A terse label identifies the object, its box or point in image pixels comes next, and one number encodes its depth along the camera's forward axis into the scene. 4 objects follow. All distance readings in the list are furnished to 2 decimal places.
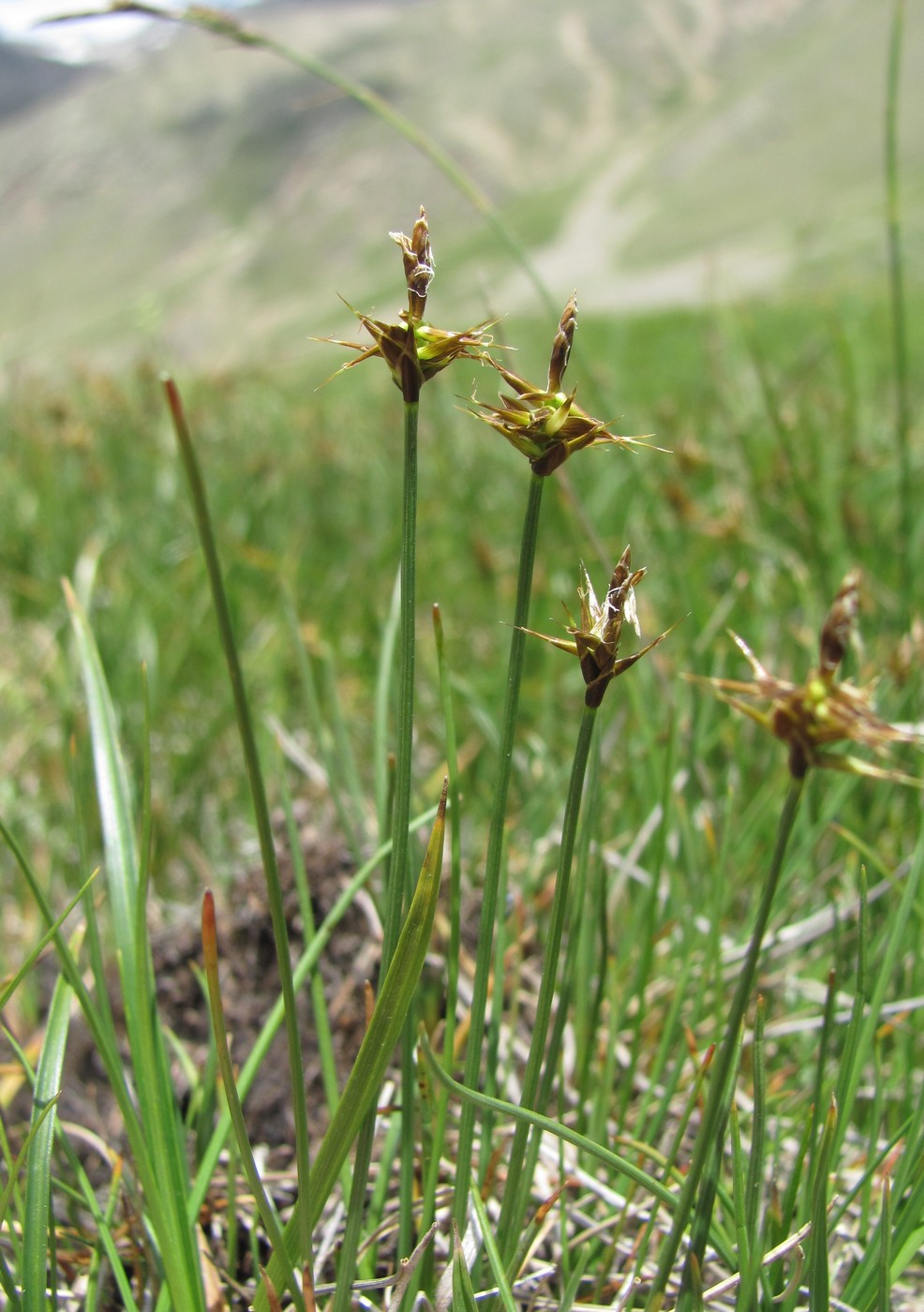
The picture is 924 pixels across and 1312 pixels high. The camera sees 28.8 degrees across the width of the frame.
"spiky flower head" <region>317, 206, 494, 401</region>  0.16
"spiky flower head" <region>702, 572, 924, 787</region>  0.14
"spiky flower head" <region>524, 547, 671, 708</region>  0.16
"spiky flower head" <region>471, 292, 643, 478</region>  0.16
